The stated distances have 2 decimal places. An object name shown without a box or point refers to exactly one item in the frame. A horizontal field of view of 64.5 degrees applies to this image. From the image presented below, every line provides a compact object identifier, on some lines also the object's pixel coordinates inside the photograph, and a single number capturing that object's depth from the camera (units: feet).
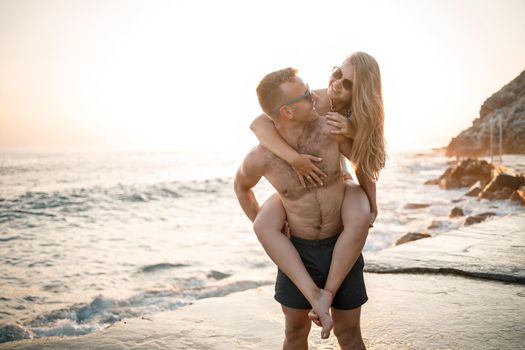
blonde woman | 7.03
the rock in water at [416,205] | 47.14
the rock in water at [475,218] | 29.41
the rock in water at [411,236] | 24.58
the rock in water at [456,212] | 35.98
